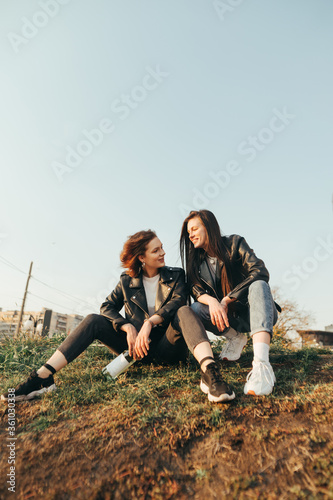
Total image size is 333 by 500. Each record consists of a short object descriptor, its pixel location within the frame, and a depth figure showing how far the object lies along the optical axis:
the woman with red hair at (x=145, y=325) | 2.57
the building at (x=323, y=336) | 22.61
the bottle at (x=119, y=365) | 3.01
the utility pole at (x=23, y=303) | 19.94
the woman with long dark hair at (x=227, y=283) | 2.74
